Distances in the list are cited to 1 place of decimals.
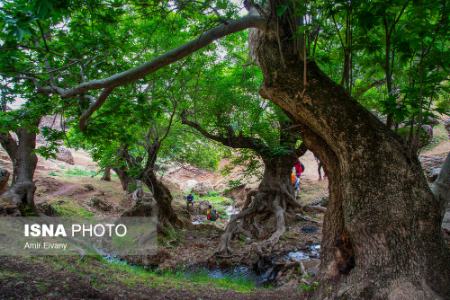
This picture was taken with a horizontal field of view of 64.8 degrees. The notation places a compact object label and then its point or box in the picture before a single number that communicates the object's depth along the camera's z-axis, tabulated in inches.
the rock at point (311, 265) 280.6
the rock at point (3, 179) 430.5
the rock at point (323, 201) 632.7
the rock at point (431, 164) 538.6
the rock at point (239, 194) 864.3
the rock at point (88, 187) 702.5
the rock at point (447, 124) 831.9
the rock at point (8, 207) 296.7
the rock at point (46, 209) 424.3
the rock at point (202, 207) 742.5
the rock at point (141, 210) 436.5
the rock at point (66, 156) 1146.7
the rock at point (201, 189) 1065.3
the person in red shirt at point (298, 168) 601.2
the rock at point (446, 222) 308.9
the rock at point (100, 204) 614.2
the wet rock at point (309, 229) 454.4
